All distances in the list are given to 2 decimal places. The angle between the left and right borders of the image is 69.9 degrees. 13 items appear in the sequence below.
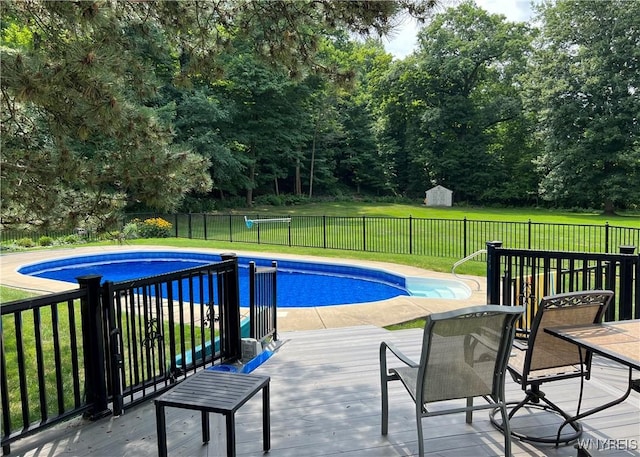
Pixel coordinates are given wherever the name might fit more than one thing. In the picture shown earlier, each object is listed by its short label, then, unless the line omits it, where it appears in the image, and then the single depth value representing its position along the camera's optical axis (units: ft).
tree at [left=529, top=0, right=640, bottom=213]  81.46
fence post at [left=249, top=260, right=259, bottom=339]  14.32
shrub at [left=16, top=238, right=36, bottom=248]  45.97
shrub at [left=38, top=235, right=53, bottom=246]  46.88
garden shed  105.81
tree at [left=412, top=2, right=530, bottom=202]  104.99
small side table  6.86
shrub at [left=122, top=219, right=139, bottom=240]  50.09
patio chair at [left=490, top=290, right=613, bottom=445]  8.26
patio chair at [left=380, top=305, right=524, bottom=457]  7.16
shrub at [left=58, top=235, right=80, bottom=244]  47.78
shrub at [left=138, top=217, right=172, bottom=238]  54.49
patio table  7.13
